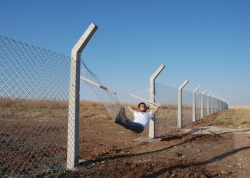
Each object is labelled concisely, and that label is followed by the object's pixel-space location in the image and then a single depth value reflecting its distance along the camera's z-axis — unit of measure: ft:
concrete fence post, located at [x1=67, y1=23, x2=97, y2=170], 19.51
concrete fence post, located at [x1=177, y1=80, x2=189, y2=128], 44.50
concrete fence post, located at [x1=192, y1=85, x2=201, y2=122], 55.57
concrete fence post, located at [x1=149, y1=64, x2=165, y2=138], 33.32
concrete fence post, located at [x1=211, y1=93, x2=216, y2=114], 95.50
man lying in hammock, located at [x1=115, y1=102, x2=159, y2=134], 23.27
